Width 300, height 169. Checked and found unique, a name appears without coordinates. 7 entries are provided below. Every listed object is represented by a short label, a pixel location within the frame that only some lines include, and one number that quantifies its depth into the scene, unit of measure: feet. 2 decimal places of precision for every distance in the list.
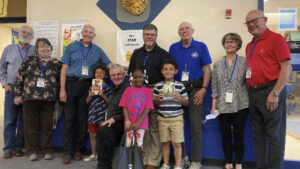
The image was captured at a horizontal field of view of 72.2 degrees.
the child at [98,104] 8.69
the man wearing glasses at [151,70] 8.14
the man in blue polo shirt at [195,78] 8.17
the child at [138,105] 7.45
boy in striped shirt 7.67
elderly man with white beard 9.62
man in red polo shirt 6.29
